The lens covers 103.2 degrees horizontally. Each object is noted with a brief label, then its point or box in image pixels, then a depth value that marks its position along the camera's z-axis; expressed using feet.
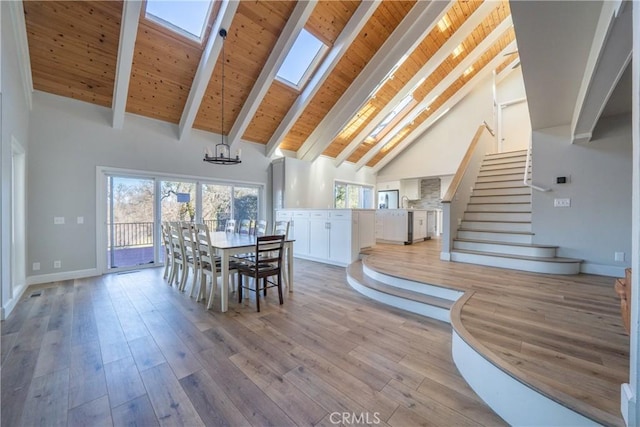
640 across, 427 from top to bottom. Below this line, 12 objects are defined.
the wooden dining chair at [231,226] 17.07
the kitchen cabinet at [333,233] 16.60
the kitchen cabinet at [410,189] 31.14
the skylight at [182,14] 12.28
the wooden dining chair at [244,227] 16.33
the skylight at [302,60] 16.15
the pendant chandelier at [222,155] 12.57
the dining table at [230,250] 9.89
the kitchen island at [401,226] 21.54
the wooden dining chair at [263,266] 10.03
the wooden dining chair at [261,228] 14.29
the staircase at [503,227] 12.55
